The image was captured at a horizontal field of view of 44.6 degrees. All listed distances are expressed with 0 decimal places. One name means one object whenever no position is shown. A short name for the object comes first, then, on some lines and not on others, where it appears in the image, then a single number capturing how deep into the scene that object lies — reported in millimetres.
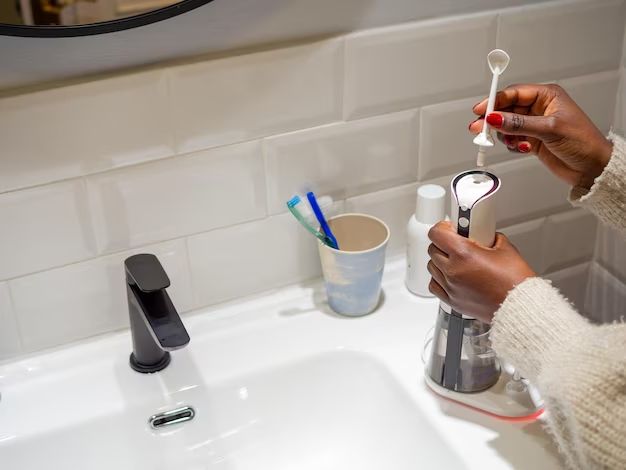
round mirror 693
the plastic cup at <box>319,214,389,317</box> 881
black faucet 745
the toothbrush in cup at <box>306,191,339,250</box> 887
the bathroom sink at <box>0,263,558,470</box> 792
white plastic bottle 921
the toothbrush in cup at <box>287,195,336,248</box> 870
